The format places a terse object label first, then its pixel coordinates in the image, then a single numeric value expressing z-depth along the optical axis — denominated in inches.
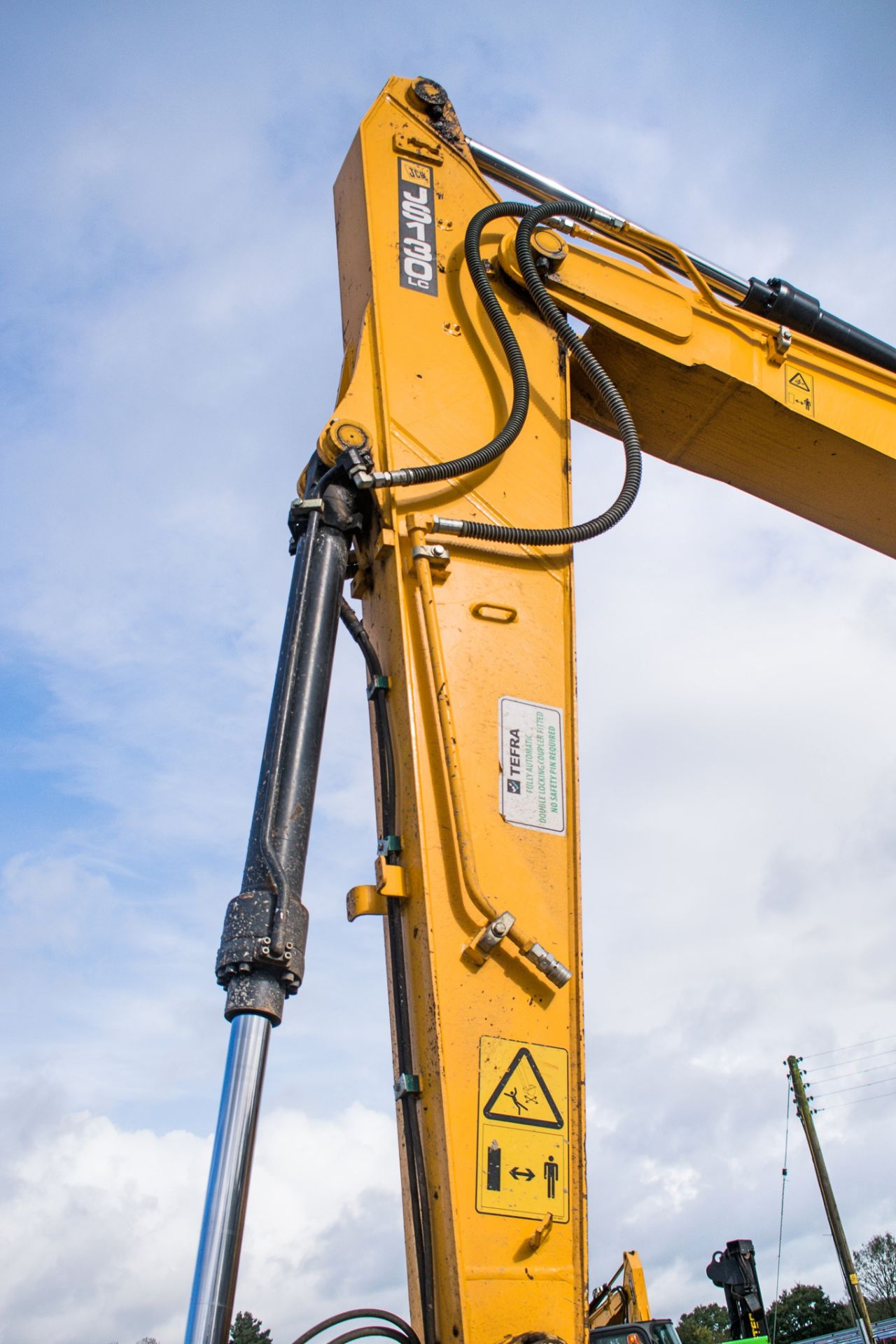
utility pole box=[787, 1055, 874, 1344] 575.5
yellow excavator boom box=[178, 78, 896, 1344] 94.3
